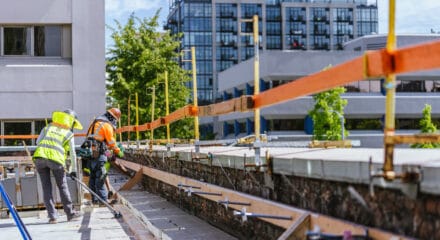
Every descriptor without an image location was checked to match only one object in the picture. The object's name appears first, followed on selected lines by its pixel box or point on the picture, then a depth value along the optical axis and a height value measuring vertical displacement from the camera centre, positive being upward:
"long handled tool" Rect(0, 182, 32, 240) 7.72 -1.07
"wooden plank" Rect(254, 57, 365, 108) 4.30 +0.36
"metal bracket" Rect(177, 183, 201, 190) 10.00 -0.84
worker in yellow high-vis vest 11.05 -0.43
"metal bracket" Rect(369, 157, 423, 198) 3.73 -0.28
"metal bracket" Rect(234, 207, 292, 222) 5.53 -0.75
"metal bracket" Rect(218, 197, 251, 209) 6.76 -0.80
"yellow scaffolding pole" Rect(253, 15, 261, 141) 7.40 +0.60
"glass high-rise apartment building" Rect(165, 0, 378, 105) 118.06 +19.46
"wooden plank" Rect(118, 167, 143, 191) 16.23 -1.23
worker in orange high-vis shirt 12.63 -0.32
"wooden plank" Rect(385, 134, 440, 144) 4.06 -0.06
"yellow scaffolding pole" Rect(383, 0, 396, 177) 3.95 +0.15
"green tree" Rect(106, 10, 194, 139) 34.34 +3.25
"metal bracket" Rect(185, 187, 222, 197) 7.97 -0.83
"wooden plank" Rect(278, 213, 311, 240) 4.99 -0.77
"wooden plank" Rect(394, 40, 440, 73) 3.48 +0.40
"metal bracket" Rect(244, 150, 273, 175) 6.12 -0.32
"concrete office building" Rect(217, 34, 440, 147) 69.38 +3.11
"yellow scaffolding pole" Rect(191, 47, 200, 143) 11.08 +0.69
